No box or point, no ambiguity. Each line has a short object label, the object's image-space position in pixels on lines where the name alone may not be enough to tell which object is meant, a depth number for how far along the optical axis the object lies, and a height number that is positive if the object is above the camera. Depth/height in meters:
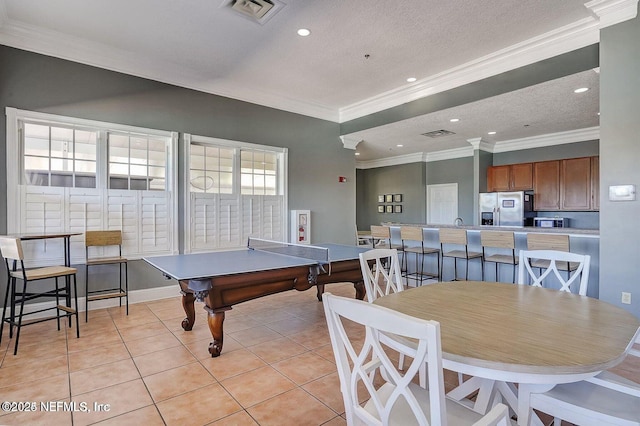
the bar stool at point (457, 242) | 4.37 -0.43
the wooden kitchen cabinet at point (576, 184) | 5.98 +0.50
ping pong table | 2.43 -0.52
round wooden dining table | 1.06 -0.49
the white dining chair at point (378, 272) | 2.10 -0.44
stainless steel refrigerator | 6.41 +0.06
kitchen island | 3.66 -0.44
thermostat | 2.87 +0.17
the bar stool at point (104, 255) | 3.65 -0.54
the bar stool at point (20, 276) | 2.76 -0.60
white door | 7.99 +0.20
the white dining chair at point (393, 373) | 0.86 -0.52
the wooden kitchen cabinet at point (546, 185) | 6.36 +0.51
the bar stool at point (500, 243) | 3.98 -0.42
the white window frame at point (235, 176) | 4.57 +0.57
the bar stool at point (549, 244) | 3.52 -0.38
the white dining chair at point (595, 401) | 1.19 -0.75
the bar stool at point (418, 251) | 4.86 -0.61
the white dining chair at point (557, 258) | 2.01 -0.34
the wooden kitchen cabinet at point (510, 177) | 6.69 +0.72
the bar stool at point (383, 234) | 5.28 -0.38
